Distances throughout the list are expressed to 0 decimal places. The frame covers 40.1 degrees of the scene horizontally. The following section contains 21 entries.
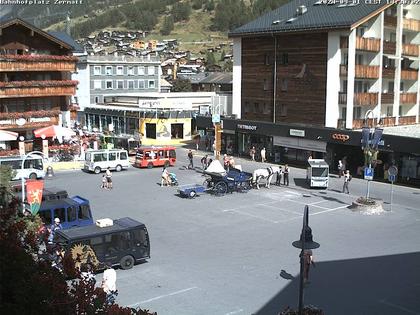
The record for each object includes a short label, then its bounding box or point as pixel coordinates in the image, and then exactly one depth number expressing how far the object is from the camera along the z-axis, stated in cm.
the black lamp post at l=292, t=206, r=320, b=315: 1357
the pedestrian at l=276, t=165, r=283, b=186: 4069
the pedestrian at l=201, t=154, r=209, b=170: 4731
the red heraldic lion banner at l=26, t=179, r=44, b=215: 2377
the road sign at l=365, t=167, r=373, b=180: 3294
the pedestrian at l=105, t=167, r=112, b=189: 3922
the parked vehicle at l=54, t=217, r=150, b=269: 2078
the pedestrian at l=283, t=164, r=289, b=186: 4059
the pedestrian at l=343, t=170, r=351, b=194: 3763
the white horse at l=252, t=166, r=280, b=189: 3900
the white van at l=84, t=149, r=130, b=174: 4616
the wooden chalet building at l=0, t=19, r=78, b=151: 5038
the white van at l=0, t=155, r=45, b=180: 4275
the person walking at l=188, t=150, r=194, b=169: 4831
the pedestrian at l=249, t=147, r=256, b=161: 5356
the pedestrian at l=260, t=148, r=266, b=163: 5184
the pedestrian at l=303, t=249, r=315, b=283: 1956
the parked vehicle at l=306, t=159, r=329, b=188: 3947
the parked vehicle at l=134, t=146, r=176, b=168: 4916
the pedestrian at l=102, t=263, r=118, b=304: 1723
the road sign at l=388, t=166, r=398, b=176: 3229
